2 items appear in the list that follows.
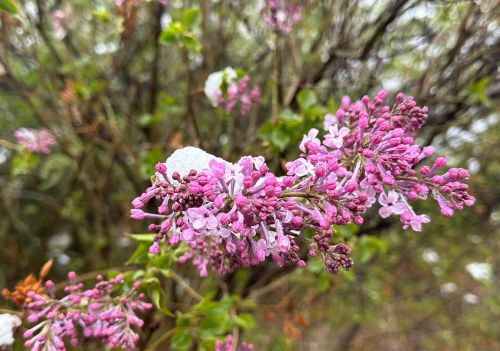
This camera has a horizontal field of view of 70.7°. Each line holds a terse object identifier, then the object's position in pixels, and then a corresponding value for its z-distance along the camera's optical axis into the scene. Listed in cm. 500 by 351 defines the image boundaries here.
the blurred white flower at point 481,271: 73
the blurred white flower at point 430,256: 79
